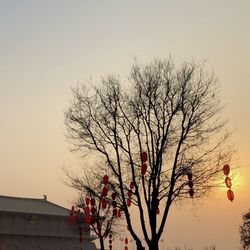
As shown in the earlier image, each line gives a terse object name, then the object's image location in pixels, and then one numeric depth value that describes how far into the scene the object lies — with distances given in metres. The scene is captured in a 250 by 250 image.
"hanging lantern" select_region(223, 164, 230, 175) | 17.77
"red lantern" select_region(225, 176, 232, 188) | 17.67
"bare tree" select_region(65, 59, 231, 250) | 19.11
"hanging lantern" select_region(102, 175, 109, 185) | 19.97
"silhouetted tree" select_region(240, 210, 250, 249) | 47.41
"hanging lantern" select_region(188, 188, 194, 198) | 19.66
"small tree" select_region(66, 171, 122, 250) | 20.95
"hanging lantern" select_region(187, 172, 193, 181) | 19.47
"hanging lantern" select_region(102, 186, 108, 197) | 19.96
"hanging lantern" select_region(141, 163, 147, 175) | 18.72
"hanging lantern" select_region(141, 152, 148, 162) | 18.83
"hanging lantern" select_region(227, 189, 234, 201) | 17.34
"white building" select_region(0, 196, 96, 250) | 49.22
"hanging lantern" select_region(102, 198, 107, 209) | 20.54
